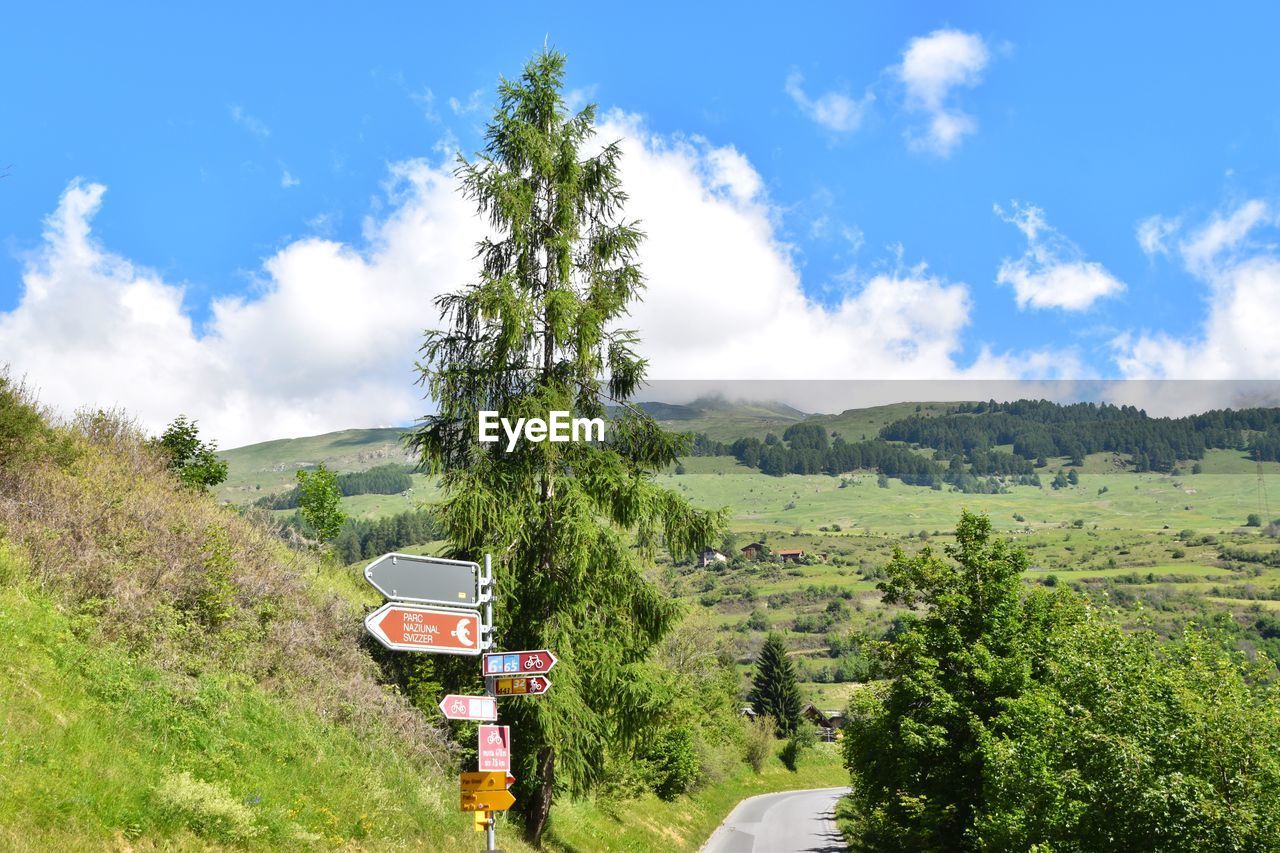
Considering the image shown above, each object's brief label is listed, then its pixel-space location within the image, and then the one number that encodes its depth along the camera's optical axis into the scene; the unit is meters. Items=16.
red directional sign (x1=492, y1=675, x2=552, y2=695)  11.98
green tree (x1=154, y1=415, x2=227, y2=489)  24.52
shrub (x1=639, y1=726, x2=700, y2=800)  39.25
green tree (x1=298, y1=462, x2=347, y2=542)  36.41
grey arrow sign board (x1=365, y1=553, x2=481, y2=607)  11.38
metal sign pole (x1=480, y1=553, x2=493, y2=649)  12.10
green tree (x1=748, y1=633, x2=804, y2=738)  101.56
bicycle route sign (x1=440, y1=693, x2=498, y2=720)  11.41
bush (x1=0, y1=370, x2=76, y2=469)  15.29
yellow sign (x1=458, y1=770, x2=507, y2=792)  11.28
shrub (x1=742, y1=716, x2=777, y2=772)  81.94
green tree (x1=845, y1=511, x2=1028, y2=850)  22.81
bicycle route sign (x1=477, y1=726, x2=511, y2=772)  11.29
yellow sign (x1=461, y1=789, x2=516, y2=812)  11.21
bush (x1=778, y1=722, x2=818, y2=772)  94.50
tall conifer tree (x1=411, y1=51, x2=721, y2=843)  17.16
